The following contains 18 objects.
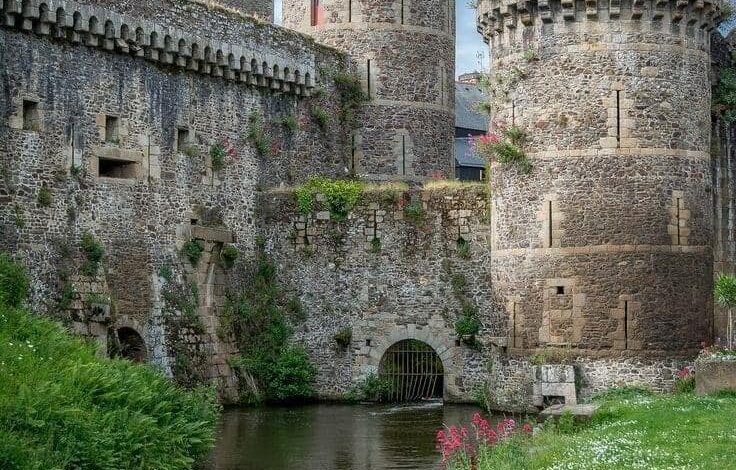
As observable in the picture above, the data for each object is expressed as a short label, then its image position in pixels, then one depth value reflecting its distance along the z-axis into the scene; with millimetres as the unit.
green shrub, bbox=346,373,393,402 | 32469
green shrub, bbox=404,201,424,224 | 32375
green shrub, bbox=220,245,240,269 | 32531
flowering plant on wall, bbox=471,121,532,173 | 29406
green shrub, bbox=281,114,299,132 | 34781
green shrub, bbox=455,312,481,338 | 31562
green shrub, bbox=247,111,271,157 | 33750
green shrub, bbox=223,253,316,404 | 32156
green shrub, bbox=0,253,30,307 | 25547
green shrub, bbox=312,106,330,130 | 35812
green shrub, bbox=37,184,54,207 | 28219
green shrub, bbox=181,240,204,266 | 31516
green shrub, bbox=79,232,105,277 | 29078
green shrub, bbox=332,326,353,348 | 32594
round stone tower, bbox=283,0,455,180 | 37156
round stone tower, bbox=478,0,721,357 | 28578
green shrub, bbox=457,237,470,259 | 31938
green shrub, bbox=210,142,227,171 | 32594
